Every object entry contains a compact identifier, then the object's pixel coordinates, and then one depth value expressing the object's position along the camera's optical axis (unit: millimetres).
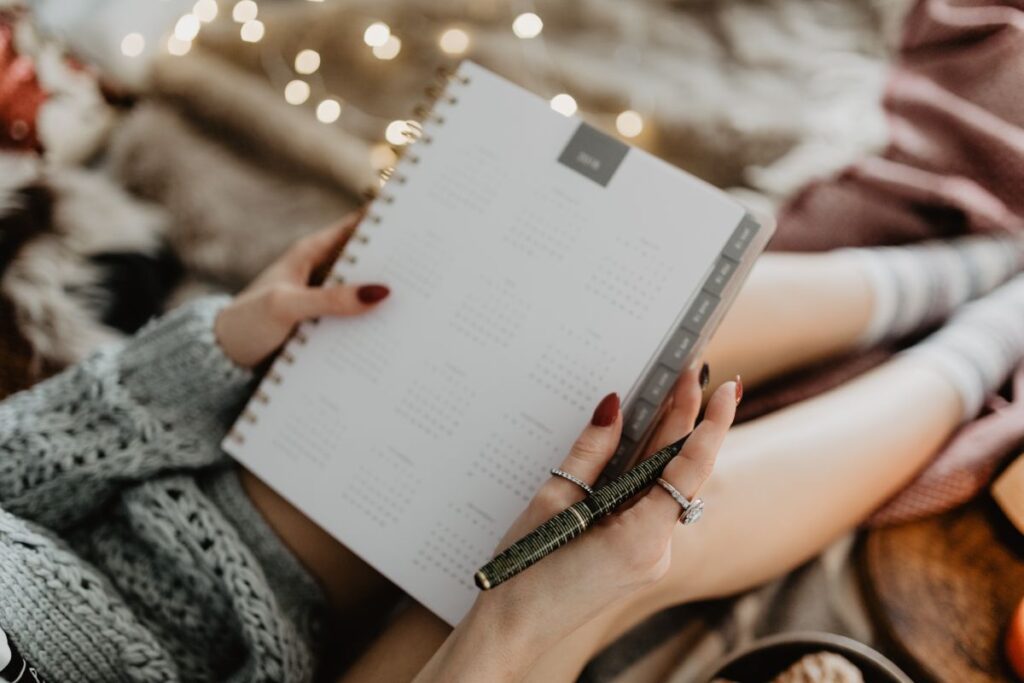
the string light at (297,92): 1067
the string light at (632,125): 1034
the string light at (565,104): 1034
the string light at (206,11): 1099
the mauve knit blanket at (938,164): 899
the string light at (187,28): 1072
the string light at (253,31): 1093
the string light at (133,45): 1033
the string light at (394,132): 1050
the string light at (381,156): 1012
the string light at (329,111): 1059
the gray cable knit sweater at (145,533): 608
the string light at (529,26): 1078
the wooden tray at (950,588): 704
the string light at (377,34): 1077
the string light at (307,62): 1090
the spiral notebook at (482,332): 615
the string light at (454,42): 1086
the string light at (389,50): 1094
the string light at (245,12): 1101
